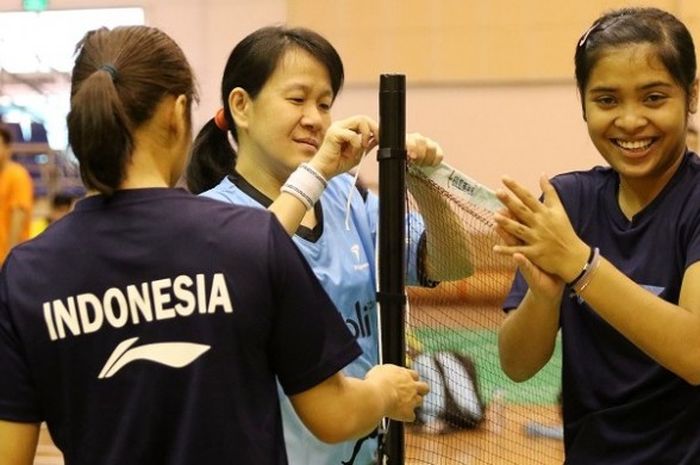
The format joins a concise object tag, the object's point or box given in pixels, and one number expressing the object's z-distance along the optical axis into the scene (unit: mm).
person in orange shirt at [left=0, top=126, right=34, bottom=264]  7023
